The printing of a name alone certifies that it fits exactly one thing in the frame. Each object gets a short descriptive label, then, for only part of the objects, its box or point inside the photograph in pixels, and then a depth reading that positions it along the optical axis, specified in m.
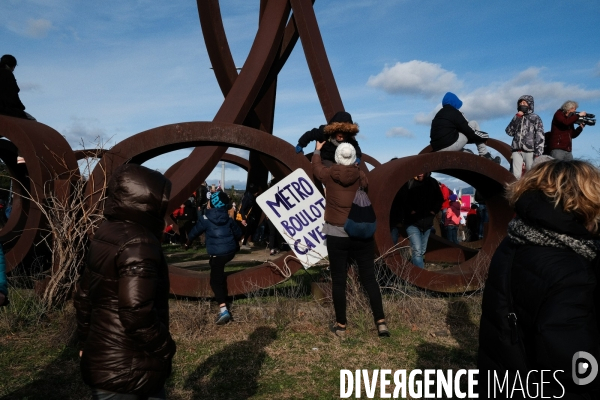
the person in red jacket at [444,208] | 12.59
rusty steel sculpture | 6.52
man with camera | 7.92
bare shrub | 5.92
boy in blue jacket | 6.24
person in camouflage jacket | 7.94
